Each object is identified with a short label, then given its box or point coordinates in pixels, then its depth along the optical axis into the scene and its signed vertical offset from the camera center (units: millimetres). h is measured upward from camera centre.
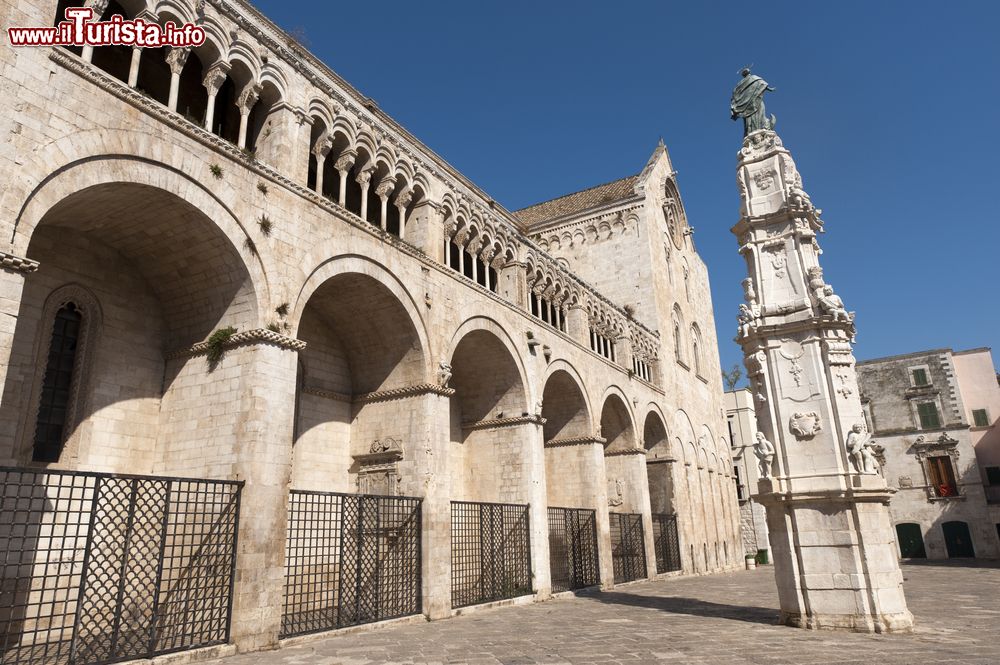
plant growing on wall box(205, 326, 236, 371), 10023 +2876
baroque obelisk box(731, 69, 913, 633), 9500 +1316
